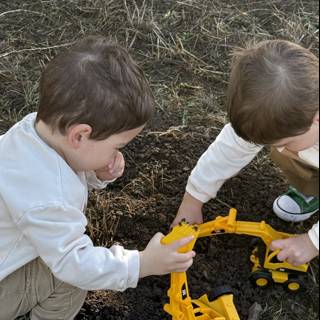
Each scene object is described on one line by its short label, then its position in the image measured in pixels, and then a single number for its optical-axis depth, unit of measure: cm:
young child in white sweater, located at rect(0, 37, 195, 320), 159
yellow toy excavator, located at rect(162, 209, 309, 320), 176
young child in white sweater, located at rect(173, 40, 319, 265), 167
